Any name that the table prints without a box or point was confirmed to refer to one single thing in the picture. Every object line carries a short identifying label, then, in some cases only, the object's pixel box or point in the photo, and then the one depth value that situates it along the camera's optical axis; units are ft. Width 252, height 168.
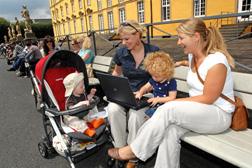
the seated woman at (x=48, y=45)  17.49
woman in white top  6.14
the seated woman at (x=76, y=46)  18.22
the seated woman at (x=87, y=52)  16.07
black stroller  7.12
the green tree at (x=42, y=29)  175.40
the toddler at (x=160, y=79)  7.53
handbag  6.38
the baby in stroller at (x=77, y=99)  7.36
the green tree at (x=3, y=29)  160.04
